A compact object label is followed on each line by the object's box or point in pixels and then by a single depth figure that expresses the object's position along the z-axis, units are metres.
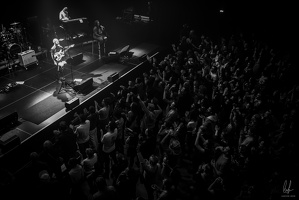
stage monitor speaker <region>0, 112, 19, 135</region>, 6.15
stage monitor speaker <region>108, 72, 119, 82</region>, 8.43
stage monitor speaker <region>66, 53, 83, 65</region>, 9.64
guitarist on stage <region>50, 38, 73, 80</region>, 7.94
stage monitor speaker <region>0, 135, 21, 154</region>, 5.28
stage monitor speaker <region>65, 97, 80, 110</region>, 6.87
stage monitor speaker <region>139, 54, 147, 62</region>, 10.15
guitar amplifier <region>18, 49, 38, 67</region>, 9.11
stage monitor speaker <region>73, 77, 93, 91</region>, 7.69
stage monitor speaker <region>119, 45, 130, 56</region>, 10.32
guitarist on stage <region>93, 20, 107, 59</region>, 10.04
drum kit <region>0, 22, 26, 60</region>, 9.07
